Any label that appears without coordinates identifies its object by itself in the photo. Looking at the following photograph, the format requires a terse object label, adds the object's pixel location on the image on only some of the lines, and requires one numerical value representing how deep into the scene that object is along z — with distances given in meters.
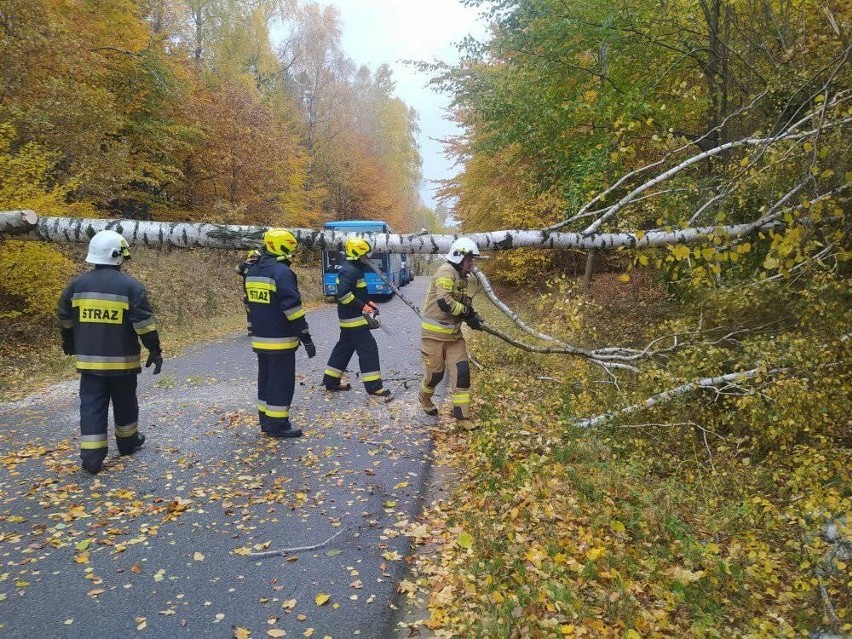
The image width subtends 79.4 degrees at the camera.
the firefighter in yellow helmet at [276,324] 5.47
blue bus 17.66
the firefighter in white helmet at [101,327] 4.62
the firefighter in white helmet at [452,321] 5.85
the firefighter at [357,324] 7.08
